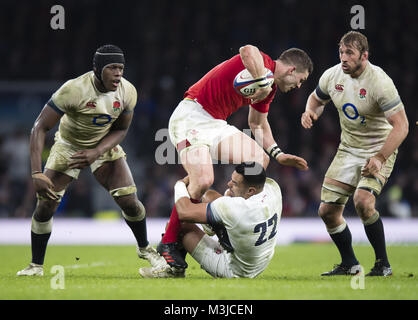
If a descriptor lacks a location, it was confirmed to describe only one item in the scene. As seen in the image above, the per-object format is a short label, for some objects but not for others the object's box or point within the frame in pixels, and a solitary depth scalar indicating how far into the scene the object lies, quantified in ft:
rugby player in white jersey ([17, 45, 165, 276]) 48.70
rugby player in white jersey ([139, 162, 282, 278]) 42.09
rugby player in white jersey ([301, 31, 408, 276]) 48.52
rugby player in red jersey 44.98
